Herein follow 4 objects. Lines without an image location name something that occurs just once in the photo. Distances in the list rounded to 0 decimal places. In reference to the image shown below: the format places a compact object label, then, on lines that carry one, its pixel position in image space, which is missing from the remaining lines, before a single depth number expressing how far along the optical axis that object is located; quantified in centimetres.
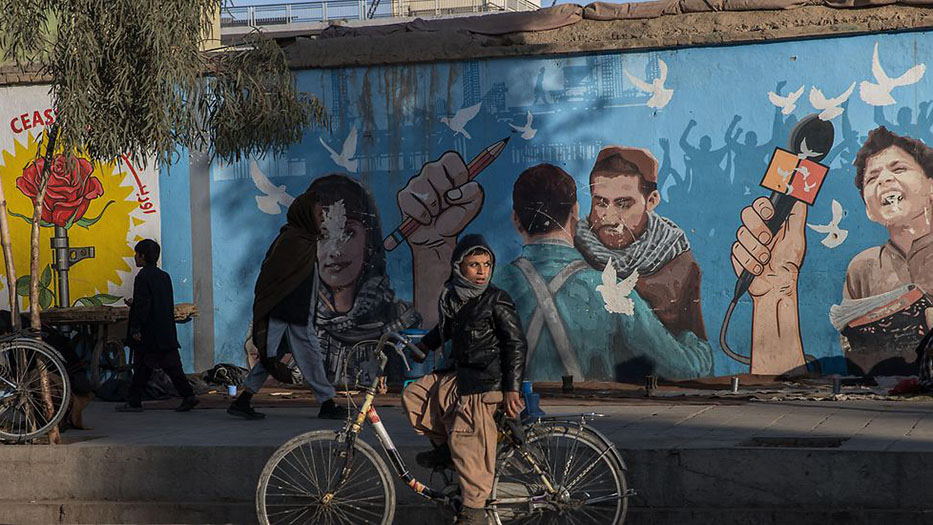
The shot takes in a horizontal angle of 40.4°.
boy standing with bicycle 628
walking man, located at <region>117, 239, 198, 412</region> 1160
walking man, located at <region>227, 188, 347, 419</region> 1027
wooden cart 1291
